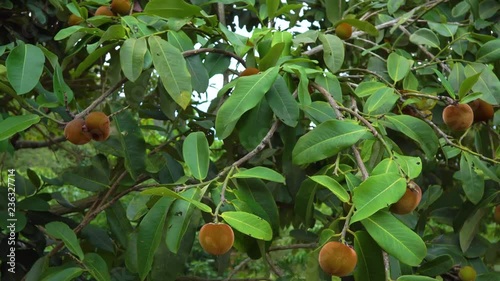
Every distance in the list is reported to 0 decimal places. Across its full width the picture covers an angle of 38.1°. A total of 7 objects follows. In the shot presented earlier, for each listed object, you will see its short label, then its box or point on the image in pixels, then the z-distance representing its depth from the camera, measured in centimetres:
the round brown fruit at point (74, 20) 162
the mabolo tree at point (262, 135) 100
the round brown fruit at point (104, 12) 147
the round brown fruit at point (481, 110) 151
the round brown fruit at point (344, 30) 155
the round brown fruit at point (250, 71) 127
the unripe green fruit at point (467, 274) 130
